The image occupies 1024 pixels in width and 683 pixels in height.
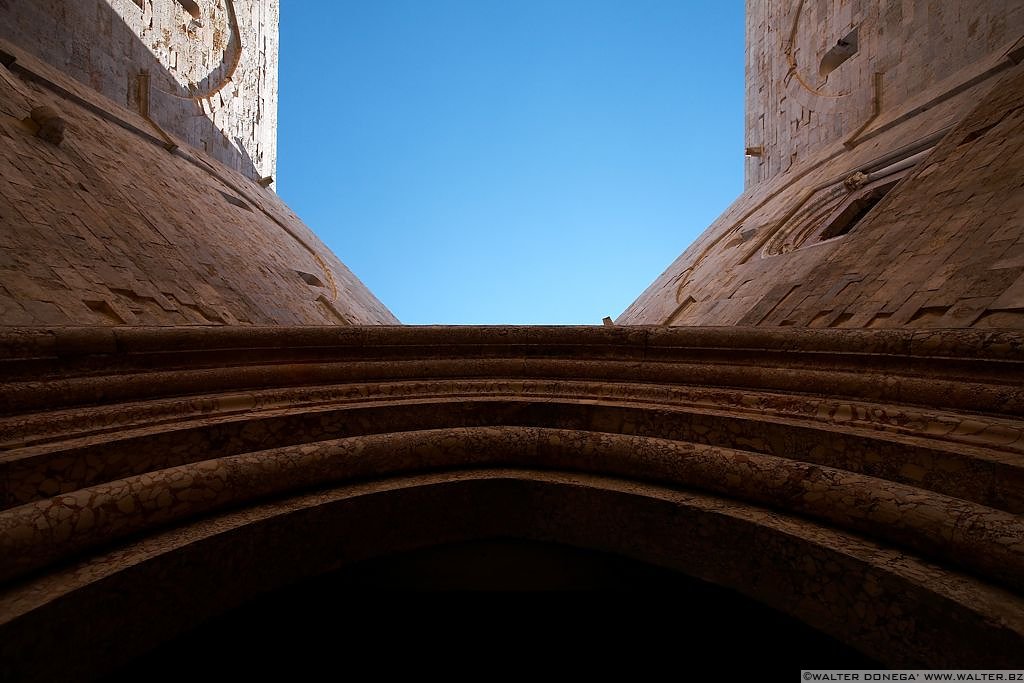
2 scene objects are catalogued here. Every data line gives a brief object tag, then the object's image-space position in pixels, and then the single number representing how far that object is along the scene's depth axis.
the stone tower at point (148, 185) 3.70
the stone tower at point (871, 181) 3.25
